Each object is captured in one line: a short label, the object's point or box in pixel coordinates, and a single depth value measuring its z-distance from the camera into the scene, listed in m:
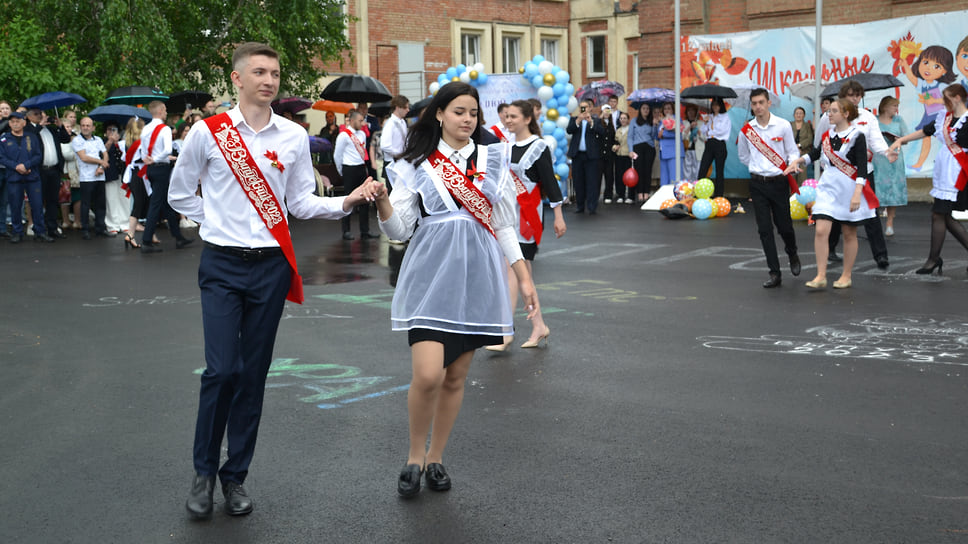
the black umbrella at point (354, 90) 21.55
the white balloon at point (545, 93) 23.03
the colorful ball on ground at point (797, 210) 18.17
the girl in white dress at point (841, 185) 10.64
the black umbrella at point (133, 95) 19.86
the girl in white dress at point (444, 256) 4.76
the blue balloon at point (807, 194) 16.97
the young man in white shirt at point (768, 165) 11.00
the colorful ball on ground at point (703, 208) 19.55
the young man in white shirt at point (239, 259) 4.59
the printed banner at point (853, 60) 21.61
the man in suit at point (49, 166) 17.62
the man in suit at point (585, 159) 21.55
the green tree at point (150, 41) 20.03
